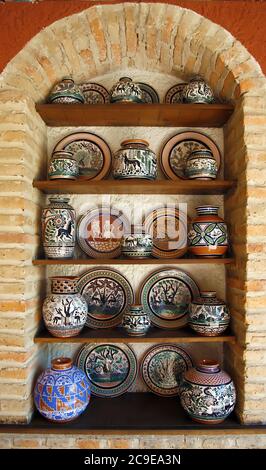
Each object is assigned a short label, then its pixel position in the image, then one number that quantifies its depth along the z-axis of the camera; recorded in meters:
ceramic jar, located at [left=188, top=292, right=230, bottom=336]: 1.66
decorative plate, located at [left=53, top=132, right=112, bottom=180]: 1.91
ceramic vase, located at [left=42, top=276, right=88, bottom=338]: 1.64
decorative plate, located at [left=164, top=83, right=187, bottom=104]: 1.93
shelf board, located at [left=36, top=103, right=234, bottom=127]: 1.68
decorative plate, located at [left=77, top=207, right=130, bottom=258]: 1.88
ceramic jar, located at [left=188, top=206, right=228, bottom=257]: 1.70
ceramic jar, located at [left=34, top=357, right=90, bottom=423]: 1.56
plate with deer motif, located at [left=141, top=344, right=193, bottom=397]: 1.86
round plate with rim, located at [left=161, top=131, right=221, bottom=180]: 1.92
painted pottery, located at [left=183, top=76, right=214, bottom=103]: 1.73
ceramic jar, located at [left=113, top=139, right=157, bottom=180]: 1.67
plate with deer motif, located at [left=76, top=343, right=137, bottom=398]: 1.86
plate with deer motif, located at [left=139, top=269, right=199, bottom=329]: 1.89
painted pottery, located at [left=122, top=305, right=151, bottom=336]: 1.67
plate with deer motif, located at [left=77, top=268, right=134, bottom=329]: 1.89
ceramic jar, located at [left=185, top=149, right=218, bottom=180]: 1.71
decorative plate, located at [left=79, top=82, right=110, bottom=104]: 1.92
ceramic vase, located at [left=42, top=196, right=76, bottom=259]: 1.69
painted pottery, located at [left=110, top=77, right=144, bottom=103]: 1.71
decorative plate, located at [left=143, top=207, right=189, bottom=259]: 1.89
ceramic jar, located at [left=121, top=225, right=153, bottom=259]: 1.67
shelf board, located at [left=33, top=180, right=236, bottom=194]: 1.67
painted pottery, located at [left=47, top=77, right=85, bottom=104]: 1.71
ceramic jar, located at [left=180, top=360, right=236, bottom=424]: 1.55
